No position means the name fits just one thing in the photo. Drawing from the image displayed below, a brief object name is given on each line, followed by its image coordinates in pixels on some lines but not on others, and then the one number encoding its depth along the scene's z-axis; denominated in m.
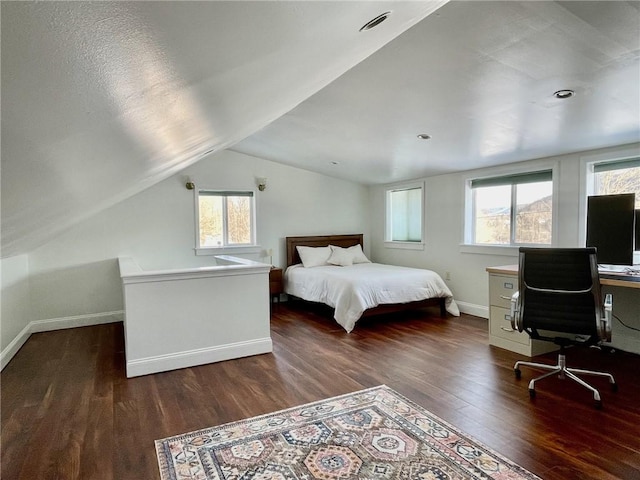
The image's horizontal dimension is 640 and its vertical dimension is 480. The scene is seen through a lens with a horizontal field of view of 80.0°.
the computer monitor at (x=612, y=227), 3.13
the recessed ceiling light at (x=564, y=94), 2.62
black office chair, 2.51
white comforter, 4.51
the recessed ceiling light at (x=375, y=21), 1.48
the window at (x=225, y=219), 5.70
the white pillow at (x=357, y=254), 6.36
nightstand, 5.81
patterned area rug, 1.87
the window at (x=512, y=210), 4.40
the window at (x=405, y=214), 6.03
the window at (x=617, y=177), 3.61
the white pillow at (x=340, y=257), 6.07
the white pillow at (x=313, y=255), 5.98
